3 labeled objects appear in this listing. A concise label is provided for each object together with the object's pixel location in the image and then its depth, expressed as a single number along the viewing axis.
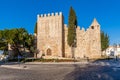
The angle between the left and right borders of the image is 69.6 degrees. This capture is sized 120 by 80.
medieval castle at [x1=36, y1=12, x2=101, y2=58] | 21.93
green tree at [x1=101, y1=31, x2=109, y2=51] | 27.48
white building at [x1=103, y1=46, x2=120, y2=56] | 46.81
